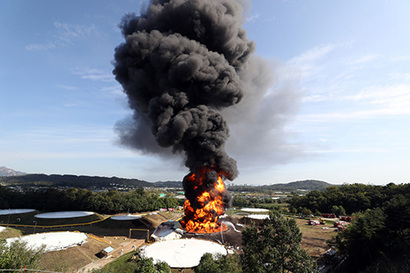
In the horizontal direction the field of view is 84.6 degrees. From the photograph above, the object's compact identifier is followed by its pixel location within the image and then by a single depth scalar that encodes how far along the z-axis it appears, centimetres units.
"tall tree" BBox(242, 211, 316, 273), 1677
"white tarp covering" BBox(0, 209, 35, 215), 6459
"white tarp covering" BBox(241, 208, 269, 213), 8956
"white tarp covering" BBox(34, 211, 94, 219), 6338
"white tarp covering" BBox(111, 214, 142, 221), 6544
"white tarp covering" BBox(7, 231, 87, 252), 3789
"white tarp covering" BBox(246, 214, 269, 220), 6496
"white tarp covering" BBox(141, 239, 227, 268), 2955
